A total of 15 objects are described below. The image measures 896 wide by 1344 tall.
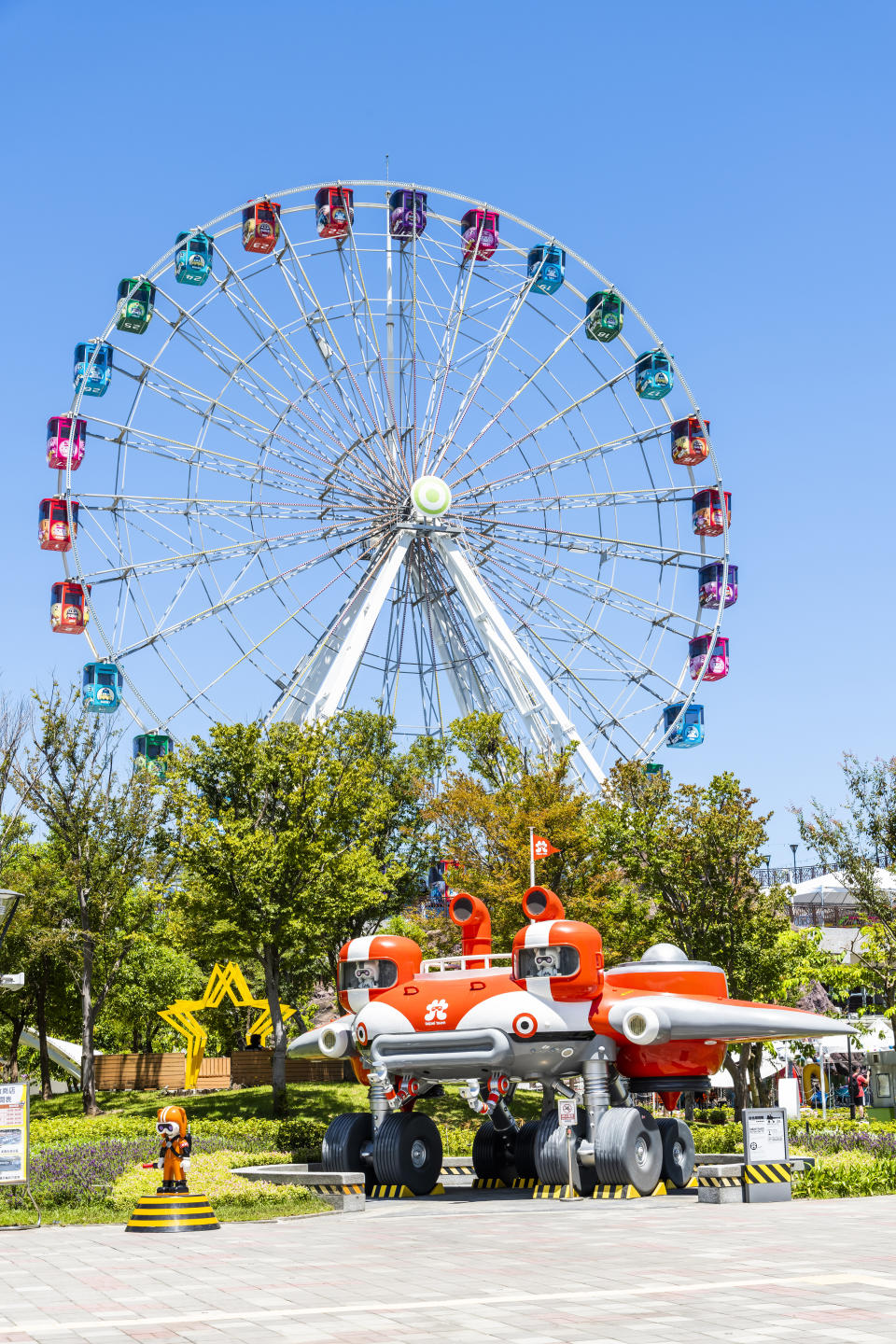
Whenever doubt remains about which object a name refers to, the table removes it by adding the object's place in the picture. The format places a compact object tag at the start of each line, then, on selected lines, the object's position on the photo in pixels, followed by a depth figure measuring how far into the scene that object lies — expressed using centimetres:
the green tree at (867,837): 2916
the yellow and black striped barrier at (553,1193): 1817
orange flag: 2178
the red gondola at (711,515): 3978
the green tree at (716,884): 3092
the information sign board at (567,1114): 1838
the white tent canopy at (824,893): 6356
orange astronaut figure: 1504
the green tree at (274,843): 3206
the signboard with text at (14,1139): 1608
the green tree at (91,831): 3622
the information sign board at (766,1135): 1814
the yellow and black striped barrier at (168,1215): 1472
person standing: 4062
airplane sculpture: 1838
